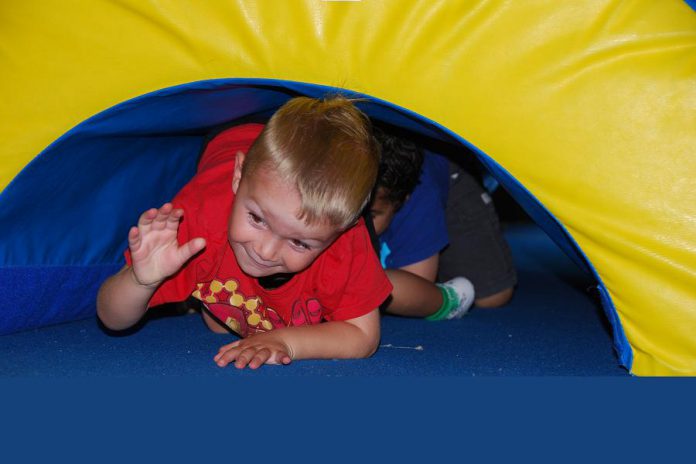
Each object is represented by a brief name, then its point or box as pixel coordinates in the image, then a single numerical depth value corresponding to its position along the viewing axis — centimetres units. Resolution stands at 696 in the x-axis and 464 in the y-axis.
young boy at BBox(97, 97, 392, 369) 141
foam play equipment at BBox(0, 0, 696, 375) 142
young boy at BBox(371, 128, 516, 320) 202
